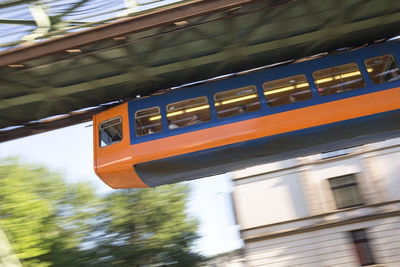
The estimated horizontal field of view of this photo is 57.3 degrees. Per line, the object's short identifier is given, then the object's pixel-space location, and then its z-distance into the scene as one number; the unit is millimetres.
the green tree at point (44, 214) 13055
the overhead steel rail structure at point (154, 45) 7720
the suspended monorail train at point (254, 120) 8406
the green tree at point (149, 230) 18141
